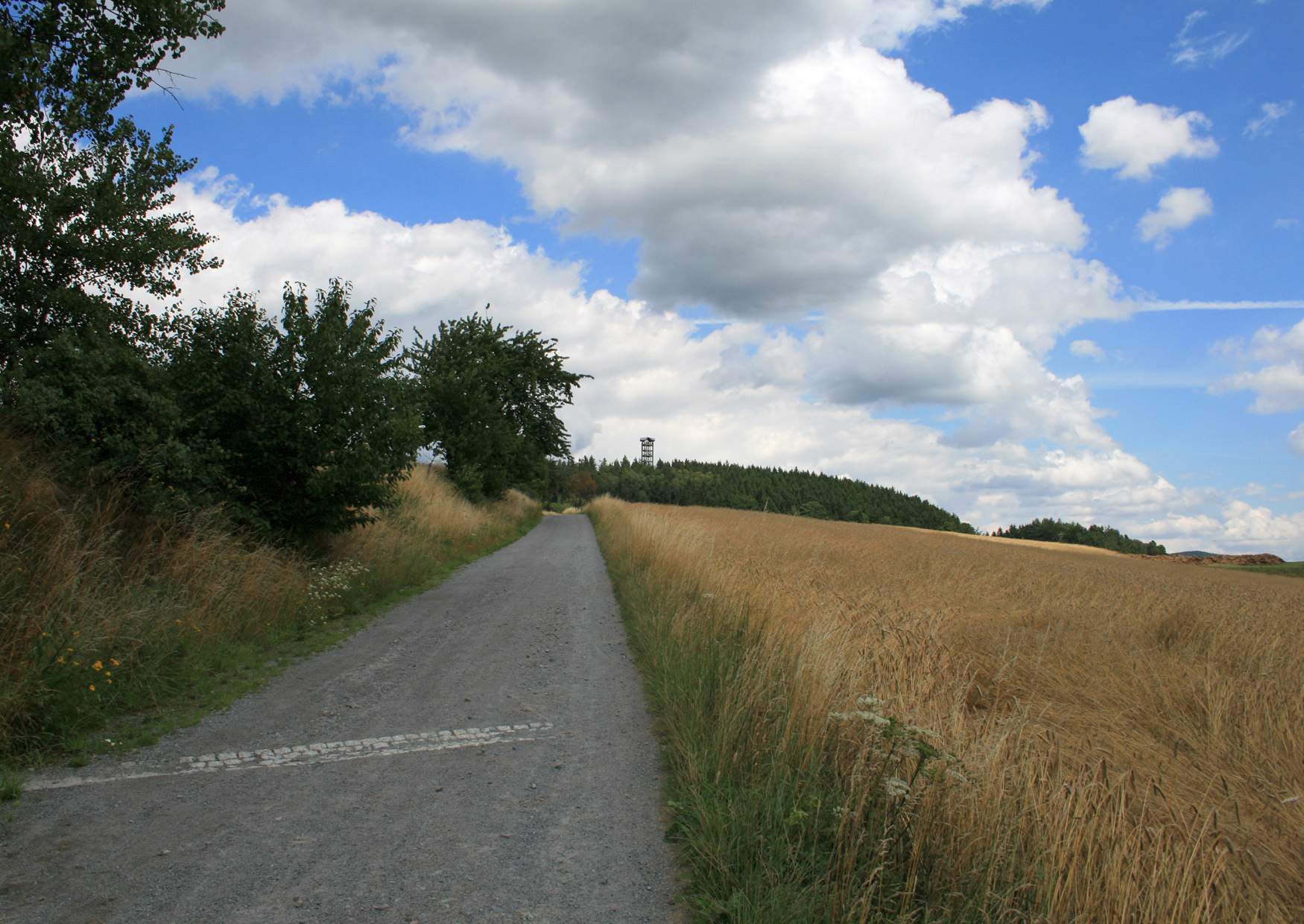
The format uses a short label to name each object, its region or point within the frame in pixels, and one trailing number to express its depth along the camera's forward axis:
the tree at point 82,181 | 8.10
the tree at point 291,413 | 10.49
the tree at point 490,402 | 30.80
